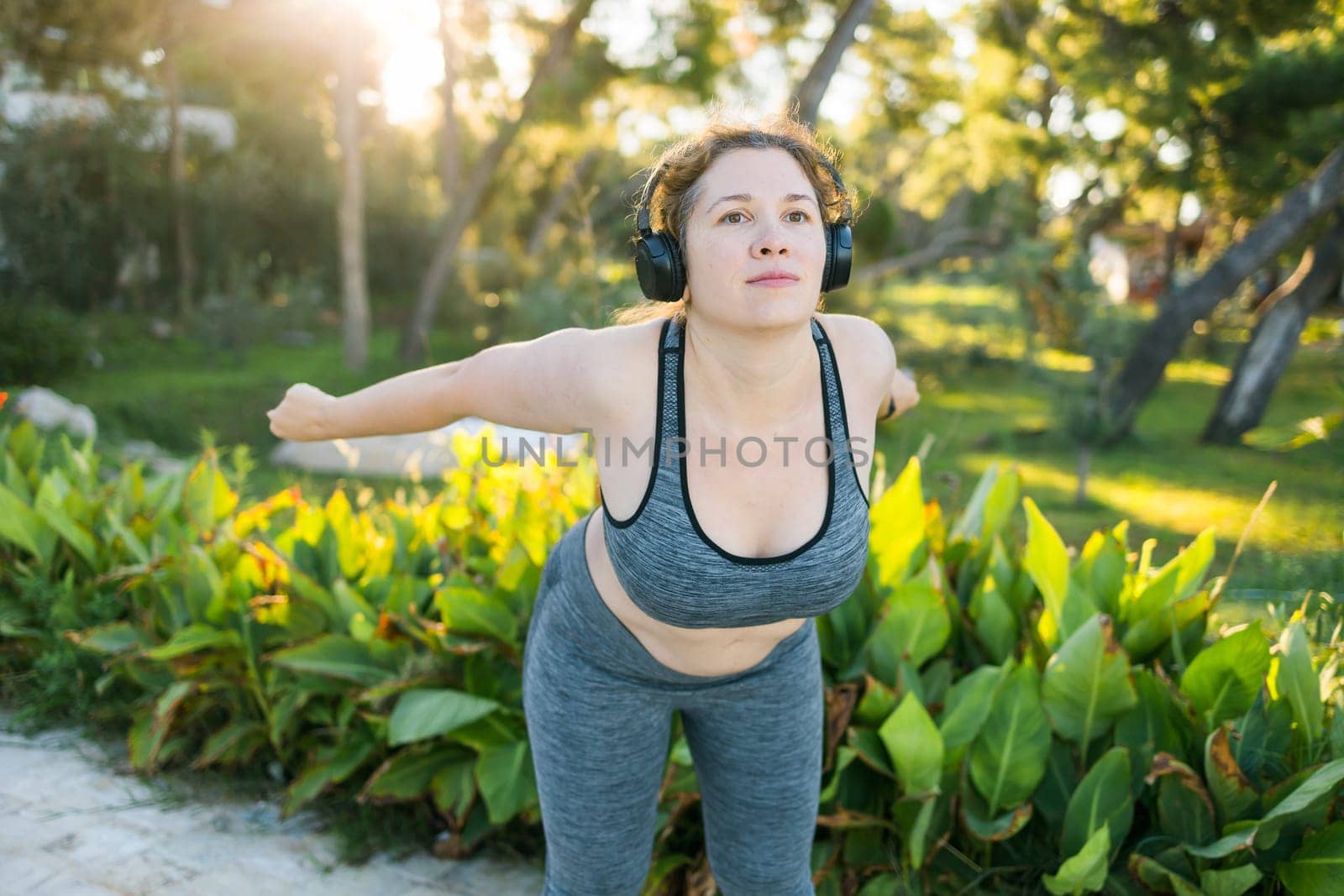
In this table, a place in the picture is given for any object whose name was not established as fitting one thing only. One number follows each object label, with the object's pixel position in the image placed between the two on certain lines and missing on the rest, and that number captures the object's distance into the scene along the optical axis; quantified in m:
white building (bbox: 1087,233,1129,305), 34.53
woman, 1.72
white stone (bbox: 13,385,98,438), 8.42
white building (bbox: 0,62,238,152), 15.57
